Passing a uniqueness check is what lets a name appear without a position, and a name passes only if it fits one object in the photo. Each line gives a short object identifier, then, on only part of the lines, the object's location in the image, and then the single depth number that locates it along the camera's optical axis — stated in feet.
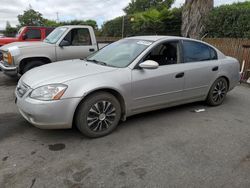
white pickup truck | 20.90
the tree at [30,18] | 116.78
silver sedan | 10.78
